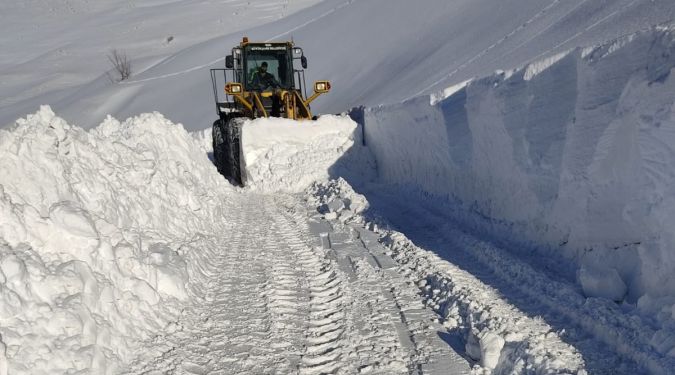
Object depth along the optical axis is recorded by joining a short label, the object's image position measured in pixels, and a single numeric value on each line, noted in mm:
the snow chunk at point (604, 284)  3928
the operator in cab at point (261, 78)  13242
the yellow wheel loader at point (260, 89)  12641
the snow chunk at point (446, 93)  7782
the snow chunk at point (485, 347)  3309
